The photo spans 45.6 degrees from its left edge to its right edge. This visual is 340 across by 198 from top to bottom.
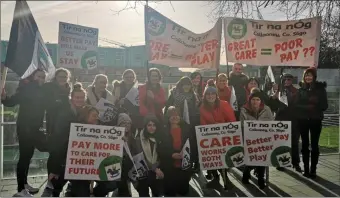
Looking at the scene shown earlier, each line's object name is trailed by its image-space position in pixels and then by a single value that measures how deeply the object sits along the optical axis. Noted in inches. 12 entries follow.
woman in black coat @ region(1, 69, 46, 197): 219.9
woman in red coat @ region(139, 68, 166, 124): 249.1
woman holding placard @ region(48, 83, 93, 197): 212.7
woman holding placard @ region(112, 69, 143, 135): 250.4
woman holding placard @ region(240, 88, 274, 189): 244.7
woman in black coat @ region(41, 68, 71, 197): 223.0
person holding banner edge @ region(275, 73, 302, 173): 277.1
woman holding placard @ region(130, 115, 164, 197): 220.8
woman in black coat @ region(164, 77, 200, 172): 247.1
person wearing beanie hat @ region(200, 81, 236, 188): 241.1
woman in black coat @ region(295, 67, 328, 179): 262.5
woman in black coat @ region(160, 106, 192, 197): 225.9
